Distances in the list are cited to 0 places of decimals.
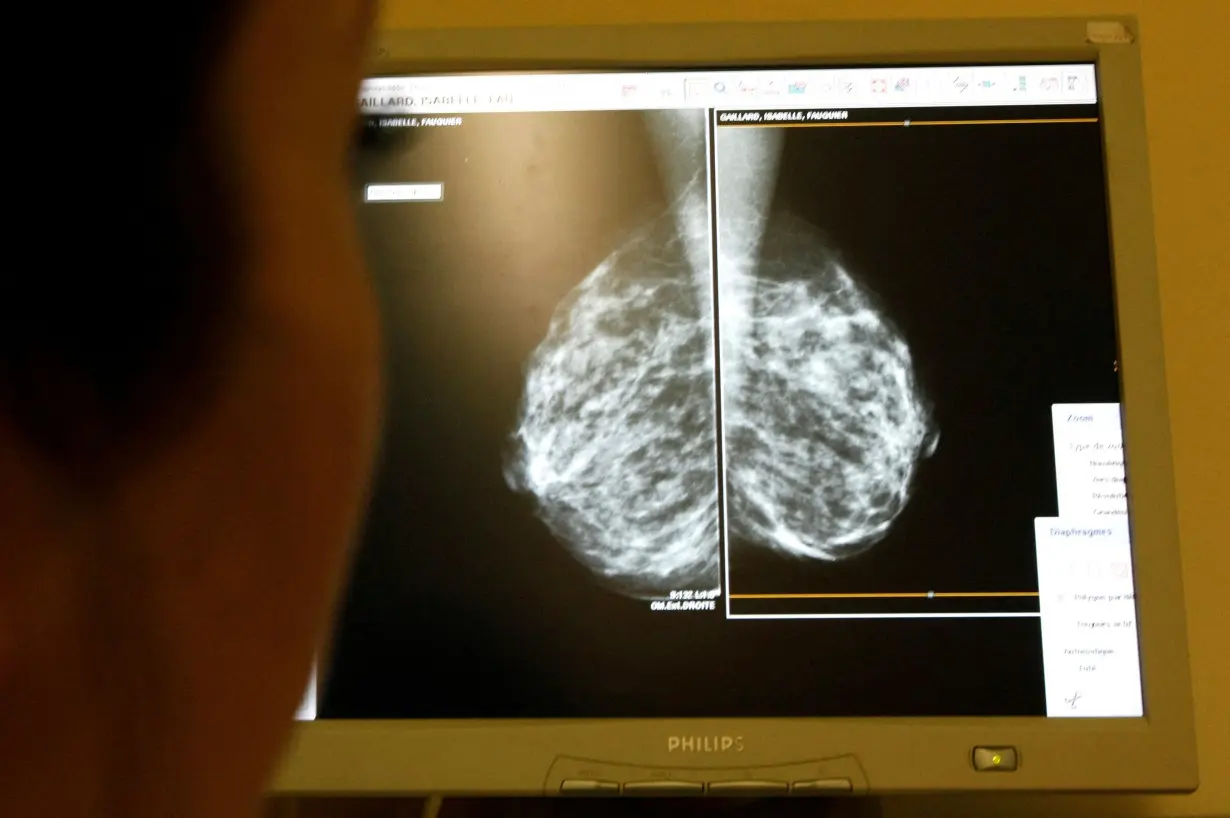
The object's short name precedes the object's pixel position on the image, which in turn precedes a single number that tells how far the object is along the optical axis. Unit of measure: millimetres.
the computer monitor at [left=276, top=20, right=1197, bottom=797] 729
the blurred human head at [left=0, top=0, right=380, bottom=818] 201
